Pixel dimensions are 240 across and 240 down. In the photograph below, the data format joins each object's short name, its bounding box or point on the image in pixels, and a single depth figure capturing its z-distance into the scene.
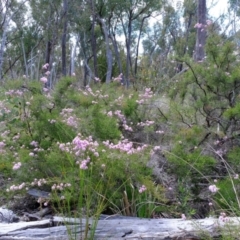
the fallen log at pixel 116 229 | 2.67
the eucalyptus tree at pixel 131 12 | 21.54
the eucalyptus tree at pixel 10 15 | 21.09
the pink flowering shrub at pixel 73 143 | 3.26
